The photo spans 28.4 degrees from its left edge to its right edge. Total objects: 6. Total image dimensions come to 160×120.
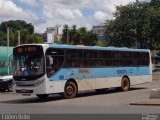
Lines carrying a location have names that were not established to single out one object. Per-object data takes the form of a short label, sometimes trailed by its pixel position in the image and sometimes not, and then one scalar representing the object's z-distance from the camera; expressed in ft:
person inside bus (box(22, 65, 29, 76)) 54.22
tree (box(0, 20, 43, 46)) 206.41
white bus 54.00
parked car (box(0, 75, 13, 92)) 73.45
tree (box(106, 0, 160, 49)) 127.35
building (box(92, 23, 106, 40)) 410.96
